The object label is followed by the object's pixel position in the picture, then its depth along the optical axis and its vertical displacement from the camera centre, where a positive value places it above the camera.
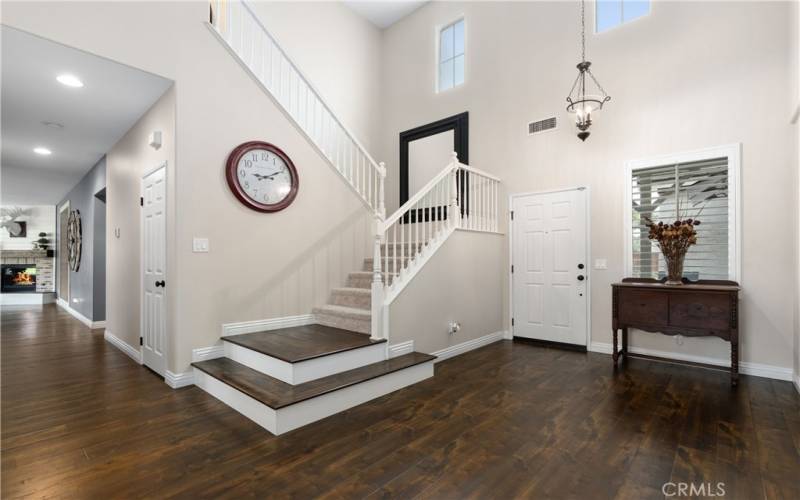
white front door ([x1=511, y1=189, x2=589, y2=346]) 4.81 -0.24
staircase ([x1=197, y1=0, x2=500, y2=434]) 2.89 -0.79
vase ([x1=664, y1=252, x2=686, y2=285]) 3.86 -0.20
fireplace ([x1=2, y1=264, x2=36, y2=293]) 10.73 -0.77
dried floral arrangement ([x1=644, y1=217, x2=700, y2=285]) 3.78 +0.08
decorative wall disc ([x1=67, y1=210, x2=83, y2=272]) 7.59 +0.24
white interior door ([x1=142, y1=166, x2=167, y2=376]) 3.74 -0.18
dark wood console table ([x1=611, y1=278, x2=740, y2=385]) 3.50 -0.61
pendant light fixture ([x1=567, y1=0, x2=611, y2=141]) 4.49 +1.84
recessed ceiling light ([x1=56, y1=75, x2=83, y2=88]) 3.33 +1.53
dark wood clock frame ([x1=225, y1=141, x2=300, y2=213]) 3.81 +0.79
